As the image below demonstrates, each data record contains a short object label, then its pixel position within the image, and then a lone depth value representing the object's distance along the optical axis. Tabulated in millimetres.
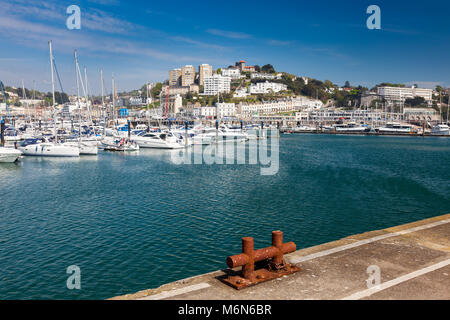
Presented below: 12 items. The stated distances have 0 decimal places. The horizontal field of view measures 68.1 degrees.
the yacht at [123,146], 53688
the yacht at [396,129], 116688
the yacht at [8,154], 39562
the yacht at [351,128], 127688
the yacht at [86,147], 47031
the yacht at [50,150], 45188
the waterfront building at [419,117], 185325
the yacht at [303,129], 136875
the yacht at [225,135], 75500
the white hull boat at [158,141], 57566
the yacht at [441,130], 105688
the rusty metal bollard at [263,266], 7660
